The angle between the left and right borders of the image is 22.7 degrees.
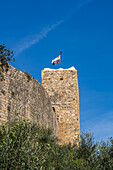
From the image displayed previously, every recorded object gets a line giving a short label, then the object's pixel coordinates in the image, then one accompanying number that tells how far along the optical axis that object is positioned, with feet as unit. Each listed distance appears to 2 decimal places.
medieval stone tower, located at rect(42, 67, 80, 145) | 95.66
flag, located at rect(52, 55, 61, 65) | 108.14
